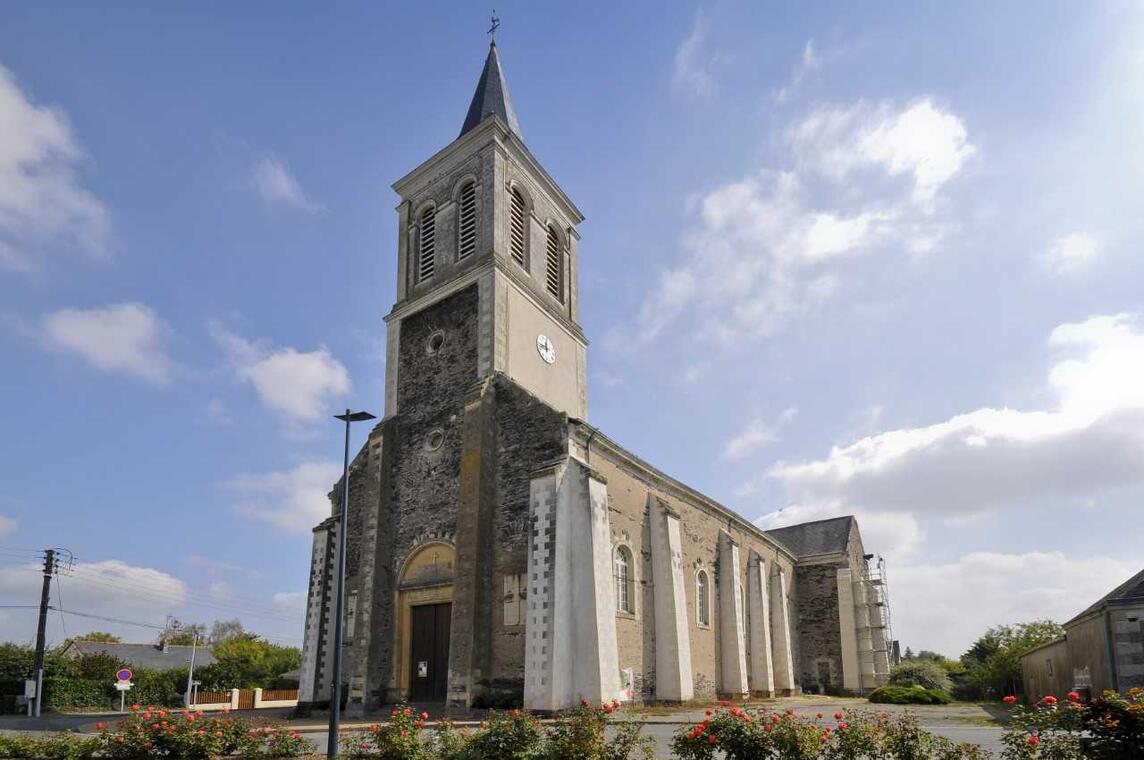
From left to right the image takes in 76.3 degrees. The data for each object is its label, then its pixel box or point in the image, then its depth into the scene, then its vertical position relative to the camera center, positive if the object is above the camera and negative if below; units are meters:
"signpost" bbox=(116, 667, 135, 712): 29.44 -3.53
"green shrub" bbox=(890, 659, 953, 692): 33.44 -4.40
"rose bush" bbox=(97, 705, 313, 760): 11.55 -2.35
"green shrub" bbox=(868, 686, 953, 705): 28.92 -4.58
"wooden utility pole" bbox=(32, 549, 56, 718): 31.32 -1.62
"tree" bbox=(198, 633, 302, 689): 45.19 -5.27
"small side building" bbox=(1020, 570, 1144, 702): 14.12 -1.41
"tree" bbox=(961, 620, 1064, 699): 35.81 -4.30
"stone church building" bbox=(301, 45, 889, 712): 19.12 +2.01
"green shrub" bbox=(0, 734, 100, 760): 11.64 -2.52
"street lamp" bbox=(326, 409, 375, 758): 11.73 -0.90
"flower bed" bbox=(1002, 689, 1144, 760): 7.95 -1.67
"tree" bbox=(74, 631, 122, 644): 63.19 -4.14
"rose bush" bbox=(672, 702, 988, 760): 8.59 -1.87
